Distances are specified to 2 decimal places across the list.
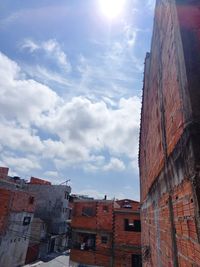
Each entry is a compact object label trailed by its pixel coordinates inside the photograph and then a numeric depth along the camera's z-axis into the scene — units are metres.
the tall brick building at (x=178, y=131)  2.27
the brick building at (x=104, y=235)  19.73
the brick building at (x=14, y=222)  20.25
